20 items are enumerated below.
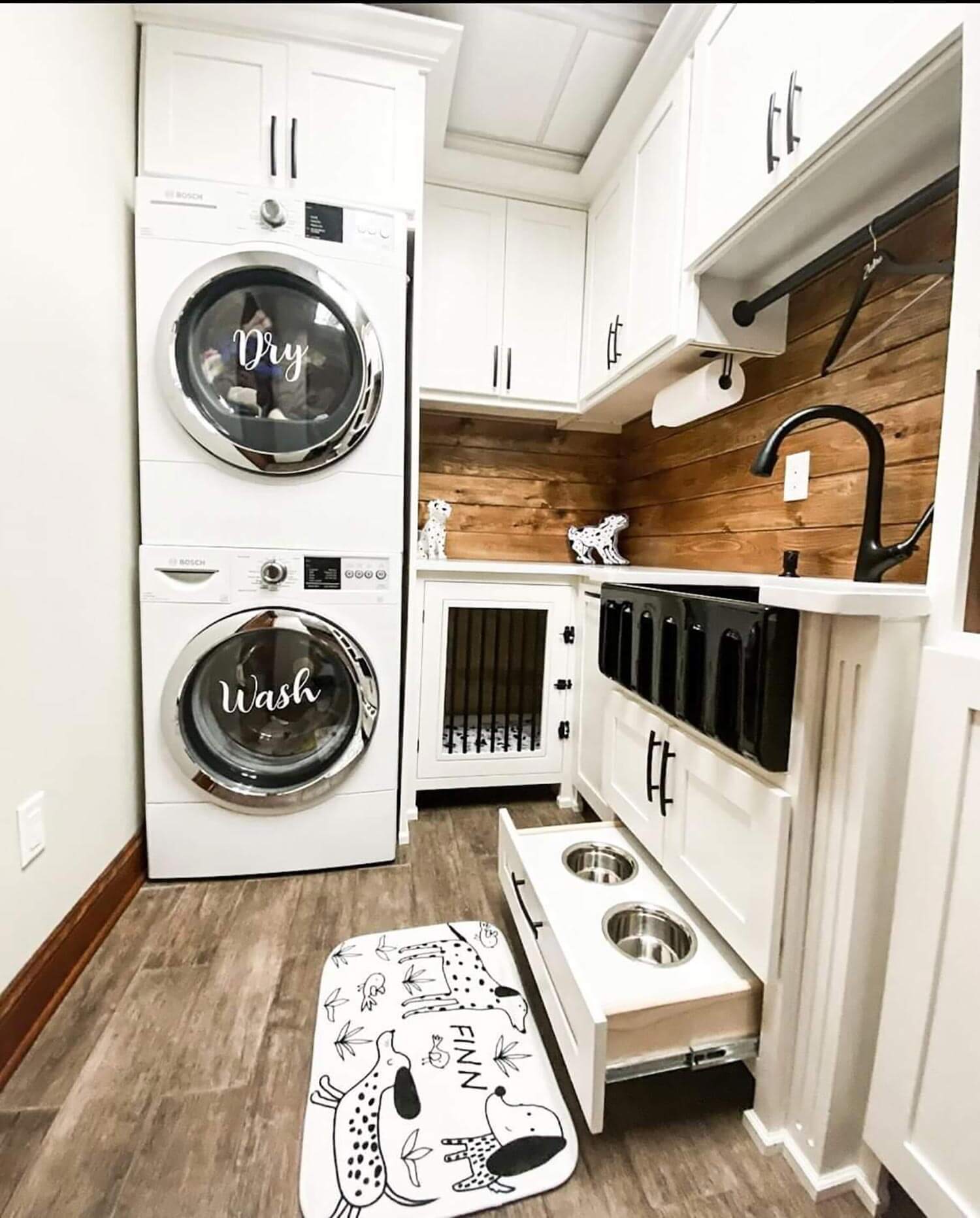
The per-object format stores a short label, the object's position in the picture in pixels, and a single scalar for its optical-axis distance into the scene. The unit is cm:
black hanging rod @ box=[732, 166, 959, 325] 98
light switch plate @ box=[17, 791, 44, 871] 115
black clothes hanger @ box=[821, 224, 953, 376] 103
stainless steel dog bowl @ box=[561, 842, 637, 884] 142
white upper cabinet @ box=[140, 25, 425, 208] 157
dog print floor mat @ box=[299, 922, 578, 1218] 89
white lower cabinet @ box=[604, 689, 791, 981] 94
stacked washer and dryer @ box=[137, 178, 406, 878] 153
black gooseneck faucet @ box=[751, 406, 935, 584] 99
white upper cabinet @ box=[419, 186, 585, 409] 216
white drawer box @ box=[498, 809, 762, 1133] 90
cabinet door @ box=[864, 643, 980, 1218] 74
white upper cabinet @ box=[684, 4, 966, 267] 92
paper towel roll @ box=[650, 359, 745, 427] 167
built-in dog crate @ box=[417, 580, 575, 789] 204
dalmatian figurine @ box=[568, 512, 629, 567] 245
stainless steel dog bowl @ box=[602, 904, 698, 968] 117
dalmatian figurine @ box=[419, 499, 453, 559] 229
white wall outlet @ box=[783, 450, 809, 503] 152
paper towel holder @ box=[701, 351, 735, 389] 166
